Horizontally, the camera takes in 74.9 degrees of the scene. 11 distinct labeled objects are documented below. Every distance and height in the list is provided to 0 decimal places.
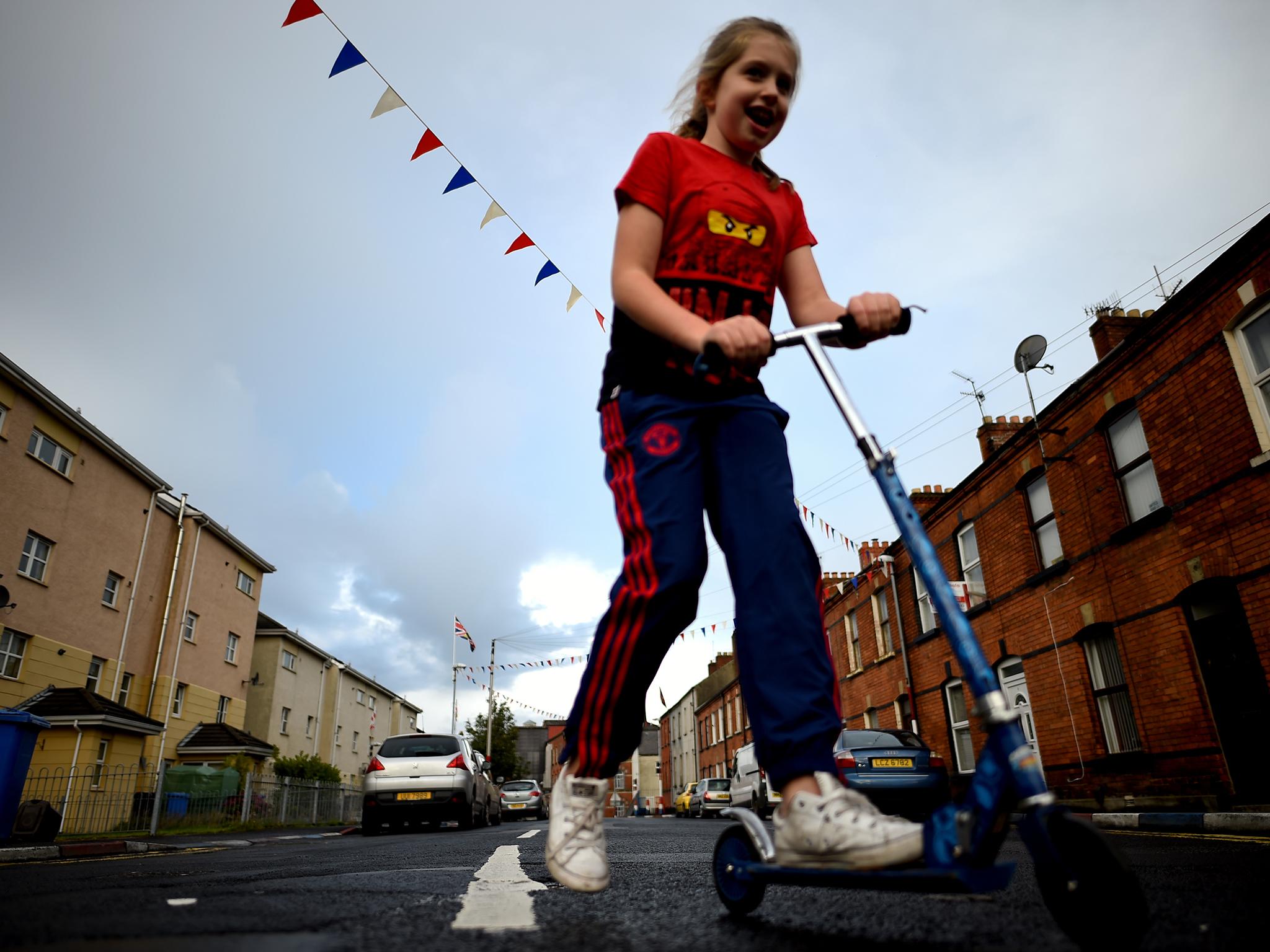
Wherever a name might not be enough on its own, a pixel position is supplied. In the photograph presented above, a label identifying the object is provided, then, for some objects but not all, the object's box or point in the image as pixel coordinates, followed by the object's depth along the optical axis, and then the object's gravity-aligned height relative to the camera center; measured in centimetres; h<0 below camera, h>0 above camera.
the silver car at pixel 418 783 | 1195 +35
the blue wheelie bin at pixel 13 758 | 774 +59
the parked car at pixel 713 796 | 2684 +3
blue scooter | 110 -7
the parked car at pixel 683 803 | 3625 -19
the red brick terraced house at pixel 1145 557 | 935 +291
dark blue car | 1111 +18
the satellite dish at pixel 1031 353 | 1341 +652
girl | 177 +79
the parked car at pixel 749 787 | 1655 +18
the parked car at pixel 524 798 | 2659 +18
